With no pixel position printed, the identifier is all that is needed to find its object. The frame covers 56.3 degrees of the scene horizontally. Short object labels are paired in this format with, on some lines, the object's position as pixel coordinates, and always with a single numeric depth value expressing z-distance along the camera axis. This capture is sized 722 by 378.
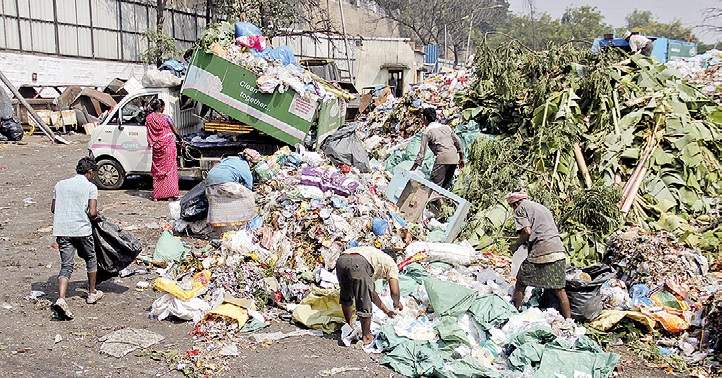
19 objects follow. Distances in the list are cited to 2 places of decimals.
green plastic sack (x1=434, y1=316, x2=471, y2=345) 5.91
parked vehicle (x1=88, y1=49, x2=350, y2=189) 10.62
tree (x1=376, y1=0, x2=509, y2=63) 50.94
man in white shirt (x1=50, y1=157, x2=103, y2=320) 6.44
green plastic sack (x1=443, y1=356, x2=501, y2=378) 5.43
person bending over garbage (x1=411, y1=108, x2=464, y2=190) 10.11
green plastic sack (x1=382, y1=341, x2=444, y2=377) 5.54
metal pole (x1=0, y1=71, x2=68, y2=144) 18.28
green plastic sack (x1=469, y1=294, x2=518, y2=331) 6.27
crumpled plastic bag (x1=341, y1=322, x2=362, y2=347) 6.09
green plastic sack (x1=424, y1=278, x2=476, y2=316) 6.36
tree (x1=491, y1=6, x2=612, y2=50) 64.25
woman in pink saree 10.77
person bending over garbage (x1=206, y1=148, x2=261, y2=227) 8.88
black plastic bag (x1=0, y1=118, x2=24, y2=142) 17.52
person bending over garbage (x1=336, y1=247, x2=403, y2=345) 5.88
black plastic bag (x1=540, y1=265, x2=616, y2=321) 6.59
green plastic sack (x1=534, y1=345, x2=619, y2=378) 5.52
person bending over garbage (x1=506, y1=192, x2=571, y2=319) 6.45
